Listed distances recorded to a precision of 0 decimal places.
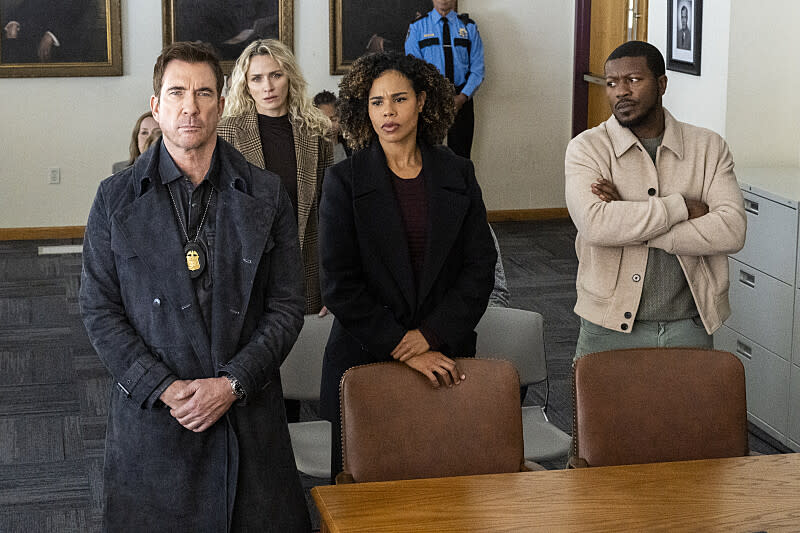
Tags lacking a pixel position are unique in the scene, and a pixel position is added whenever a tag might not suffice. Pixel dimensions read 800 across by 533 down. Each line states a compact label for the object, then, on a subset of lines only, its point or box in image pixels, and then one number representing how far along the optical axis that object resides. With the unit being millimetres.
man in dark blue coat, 4640
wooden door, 15765
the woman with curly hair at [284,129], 7875
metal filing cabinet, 8451
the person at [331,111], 11171
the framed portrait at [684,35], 10618
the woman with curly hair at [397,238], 5700
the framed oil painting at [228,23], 16128
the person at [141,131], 9651
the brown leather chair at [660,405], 5421
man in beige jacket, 6126
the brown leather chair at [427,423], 5197
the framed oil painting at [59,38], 15679
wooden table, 4171
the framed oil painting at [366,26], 16686
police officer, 16407
